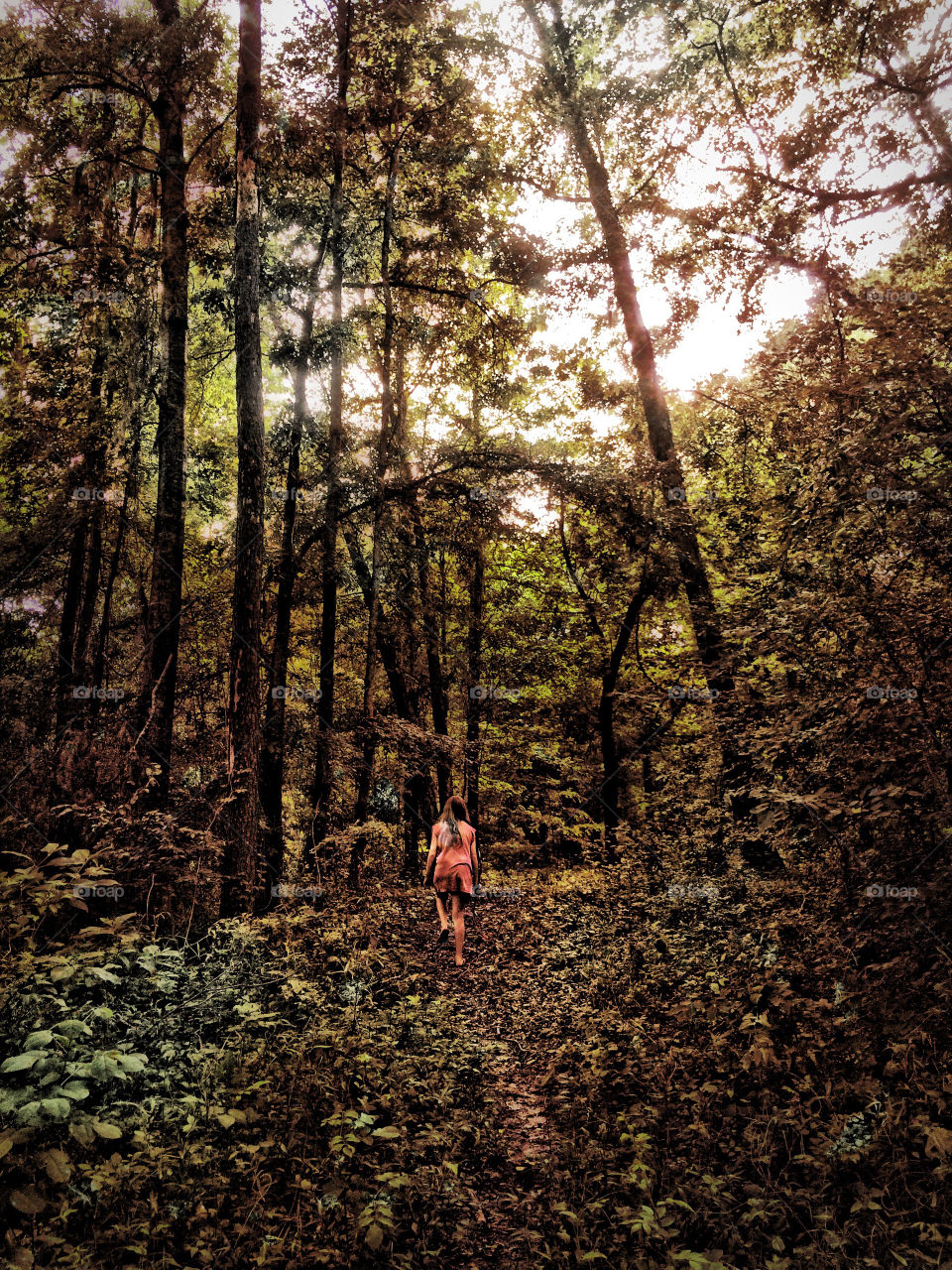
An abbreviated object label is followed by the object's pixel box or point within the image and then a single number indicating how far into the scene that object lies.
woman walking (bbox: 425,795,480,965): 9.48
